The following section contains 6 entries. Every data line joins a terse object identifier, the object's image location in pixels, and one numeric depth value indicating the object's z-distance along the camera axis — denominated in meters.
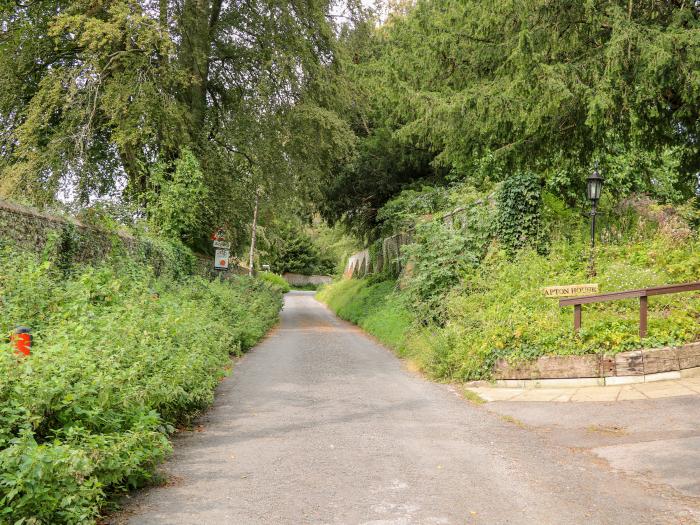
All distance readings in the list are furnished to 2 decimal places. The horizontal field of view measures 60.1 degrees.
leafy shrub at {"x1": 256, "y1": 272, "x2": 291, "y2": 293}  55.25
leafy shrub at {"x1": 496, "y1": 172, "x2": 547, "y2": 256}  13.65
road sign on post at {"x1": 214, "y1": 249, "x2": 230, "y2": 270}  20.97
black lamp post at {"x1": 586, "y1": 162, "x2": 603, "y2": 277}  12.94
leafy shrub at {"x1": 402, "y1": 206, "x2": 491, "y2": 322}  14.02
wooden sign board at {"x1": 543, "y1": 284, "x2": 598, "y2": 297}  9.73
